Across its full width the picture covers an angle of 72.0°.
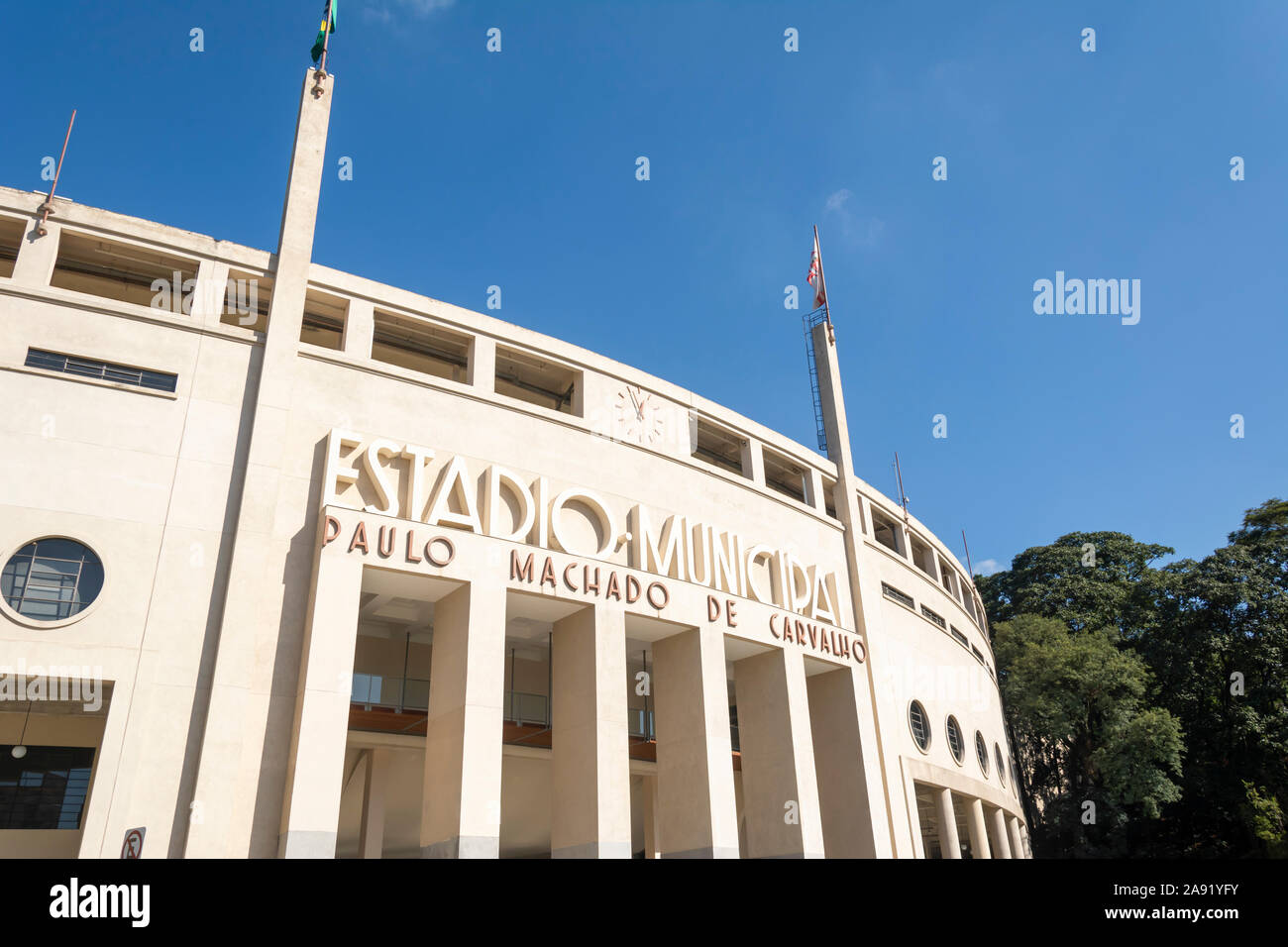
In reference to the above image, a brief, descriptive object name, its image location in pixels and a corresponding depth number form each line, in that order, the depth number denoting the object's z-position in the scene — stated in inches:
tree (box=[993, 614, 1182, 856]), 1590.8
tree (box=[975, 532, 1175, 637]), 2037.4
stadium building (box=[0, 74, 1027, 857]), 672.4
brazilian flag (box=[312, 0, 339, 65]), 949.2
